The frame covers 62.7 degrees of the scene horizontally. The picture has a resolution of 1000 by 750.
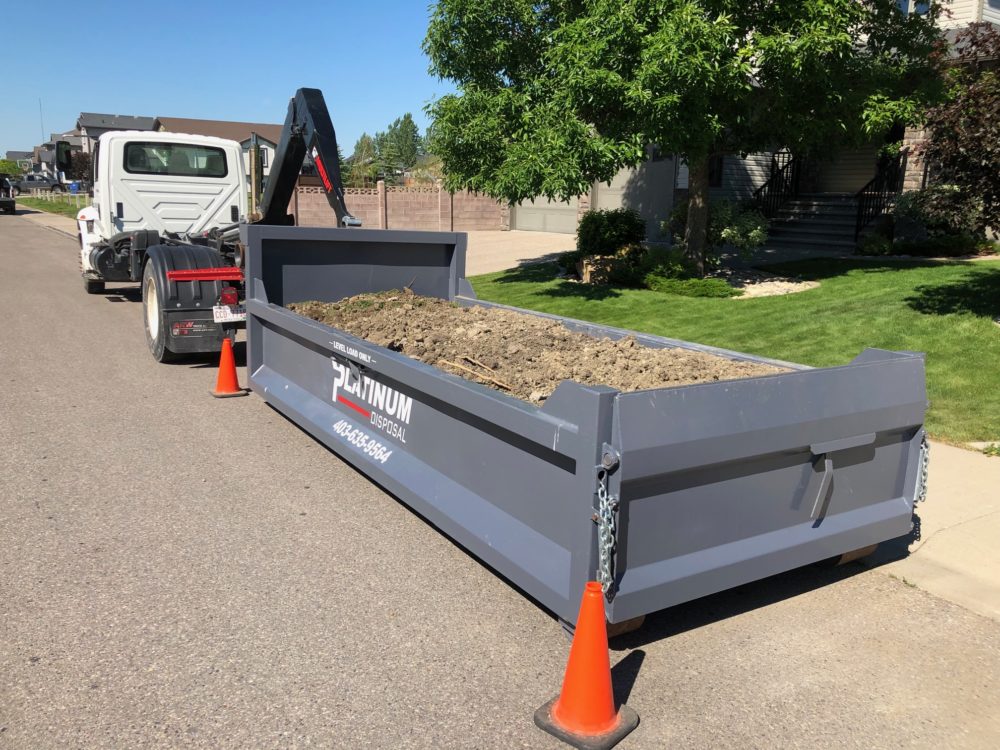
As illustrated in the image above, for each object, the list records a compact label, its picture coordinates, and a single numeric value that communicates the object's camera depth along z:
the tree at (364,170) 46.28
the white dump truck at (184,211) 8.80
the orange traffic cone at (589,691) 2.94
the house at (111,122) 100.94
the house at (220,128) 68.81
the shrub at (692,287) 13.34
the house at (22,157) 187.60
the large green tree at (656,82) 11.20
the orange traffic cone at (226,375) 7.87
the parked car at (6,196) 48.38
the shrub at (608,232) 16.09
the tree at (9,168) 105.88
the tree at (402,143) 96.06
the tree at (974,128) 8.79
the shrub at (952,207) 9.30
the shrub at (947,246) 14.84
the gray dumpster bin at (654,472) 3.24
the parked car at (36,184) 79.75
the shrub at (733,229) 15.09
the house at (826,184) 17.59
